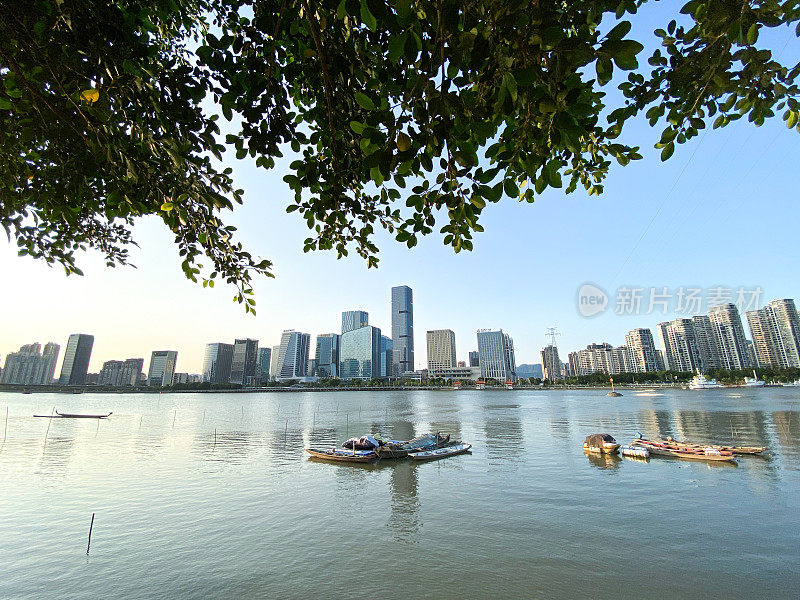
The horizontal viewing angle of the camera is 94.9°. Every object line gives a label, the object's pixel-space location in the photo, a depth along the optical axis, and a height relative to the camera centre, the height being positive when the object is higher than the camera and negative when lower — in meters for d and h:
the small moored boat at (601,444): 31.04 -4.88
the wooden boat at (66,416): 66.19 -4.11
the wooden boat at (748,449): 29.72 -5.18
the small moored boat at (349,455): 30.73 -5.45
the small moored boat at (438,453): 31.80 -5.59
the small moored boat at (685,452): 28.16 -5.19
